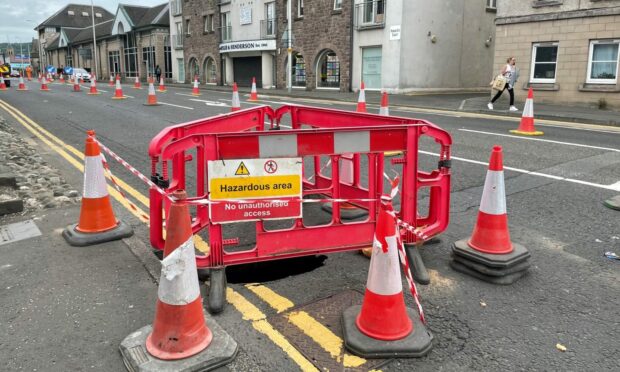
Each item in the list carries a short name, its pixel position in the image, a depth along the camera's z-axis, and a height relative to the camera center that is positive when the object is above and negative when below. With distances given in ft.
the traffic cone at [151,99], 62.86 -2.31
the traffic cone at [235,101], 45.25 -1.81
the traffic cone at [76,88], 97.30 -1.50
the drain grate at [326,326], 9.29 -5.10
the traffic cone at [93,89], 87.04 -1.51
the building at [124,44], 169.07 +14.63
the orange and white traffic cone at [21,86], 101.44 -1.31
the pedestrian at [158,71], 149.43 +2.85
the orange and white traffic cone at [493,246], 12.79 -4.32
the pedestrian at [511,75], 55.72 +0.80
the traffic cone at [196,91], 89.00 -1.80
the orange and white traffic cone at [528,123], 37.93 -3.08
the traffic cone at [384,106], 30.69 -1.50
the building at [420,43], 85.15 +6.91
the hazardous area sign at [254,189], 11.65 -2.54
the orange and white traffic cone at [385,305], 9.76 -4.38
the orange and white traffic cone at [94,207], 15.61 -3.97
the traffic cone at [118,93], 74.03 -1.84
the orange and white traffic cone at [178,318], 9.21 -4.40
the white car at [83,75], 173.03 +1.82
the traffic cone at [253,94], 72.94 -1.95
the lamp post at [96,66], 216.74 +6.25
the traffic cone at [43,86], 99.90 -1.17
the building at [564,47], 58.34 +4.43
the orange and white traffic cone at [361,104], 33.72 -1.50
